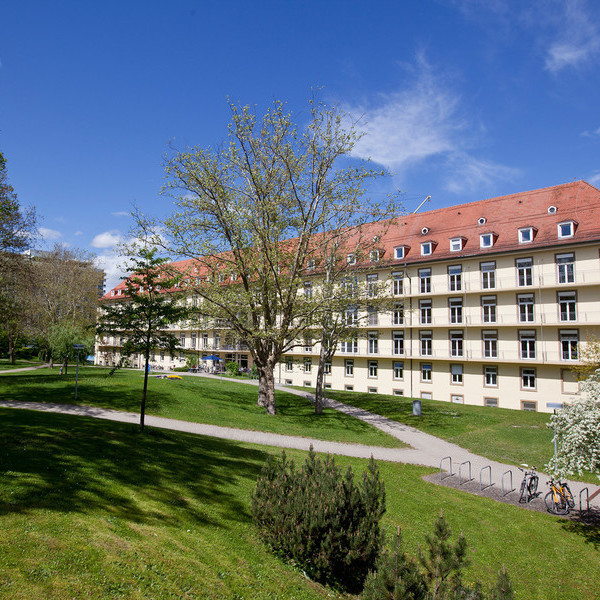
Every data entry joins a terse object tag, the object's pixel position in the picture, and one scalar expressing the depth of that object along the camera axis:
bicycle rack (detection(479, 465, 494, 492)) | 13.28
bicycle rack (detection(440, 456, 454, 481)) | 13.99
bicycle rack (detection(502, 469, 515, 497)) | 12.93
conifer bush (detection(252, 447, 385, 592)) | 6.73
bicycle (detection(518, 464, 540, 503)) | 12.50
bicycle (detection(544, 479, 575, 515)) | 11.86
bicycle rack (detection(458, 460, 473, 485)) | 13.74
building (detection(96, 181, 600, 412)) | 30.77
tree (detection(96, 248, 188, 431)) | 13.41
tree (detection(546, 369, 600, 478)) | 9.73
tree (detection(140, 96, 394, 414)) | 21.34
